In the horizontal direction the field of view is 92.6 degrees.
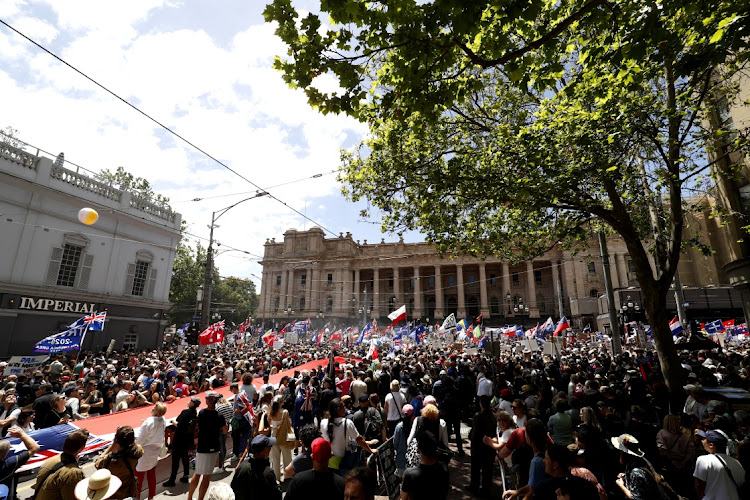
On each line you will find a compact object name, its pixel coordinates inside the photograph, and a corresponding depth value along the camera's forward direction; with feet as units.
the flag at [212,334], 50.46
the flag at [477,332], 77.85
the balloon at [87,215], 42.96
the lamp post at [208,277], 48.75
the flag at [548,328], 73.20
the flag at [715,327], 66.13
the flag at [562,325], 66.79
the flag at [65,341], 41.16
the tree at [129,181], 120.50
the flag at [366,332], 78.64
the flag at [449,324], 81.97
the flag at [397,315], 67.41
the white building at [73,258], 58.29
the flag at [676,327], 59.26
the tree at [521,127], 14.55
